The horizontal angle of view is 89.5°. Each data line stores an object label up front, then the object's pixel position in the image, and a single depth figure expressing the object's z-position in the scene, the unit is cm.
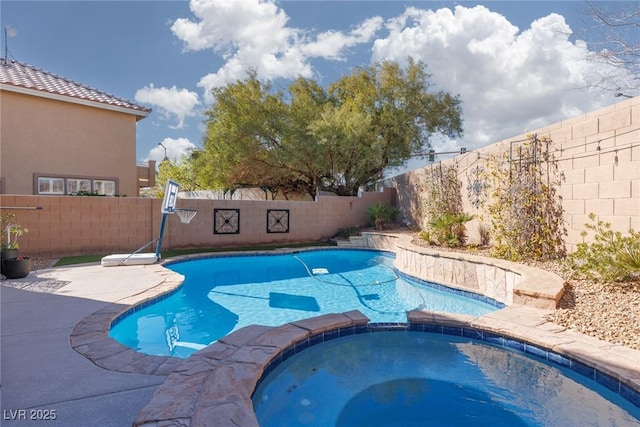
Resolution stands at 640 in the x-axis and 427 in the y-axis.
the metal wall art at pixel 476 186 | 962
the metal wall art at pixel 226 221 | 1275
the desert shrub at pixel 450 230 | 980
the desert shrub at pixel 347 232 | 1506
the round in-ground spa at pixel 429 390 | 295
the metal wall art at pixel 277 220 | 1383
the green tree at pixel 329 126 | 1464
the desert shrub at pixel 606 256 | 498
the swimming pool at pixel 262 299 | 516
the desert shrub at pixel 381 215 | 1529
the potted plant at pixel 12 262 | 683
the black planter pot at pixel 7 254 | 686
